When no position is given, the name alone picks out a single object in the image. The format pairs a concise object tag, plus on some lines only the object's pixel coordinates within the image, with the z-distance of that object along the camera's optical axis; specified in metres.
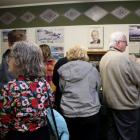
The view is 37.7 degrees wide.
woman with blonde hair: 1.87
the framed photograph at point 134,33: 3.97
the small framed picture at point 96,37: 4.02
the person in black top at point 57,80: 2.05
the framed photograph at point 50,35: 4.19
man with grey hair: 1.95
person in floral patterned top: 1.21
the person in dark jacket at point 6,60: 1.77
